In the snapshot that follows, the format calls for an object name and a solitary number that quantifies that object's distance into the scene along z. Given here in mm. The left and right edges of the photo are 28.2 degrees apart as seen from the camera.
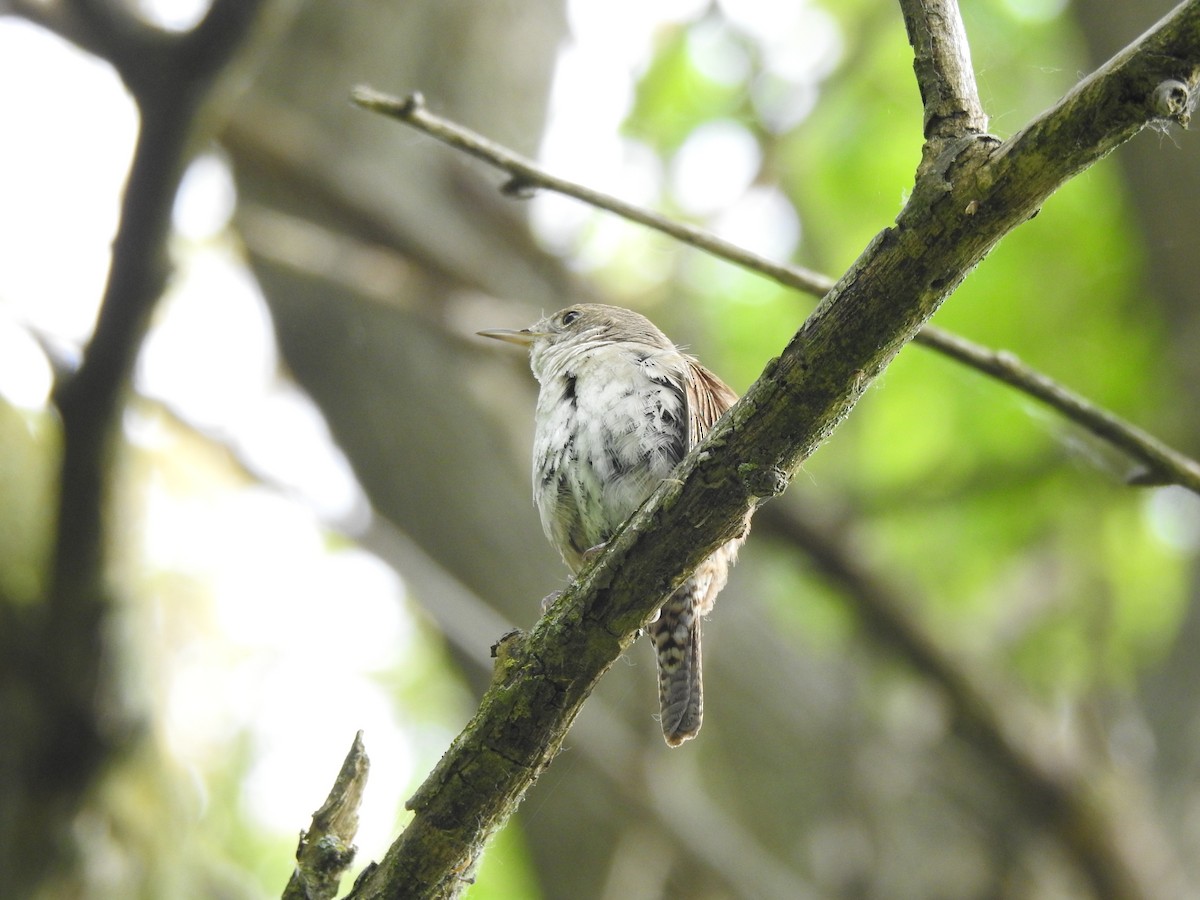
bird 6828
